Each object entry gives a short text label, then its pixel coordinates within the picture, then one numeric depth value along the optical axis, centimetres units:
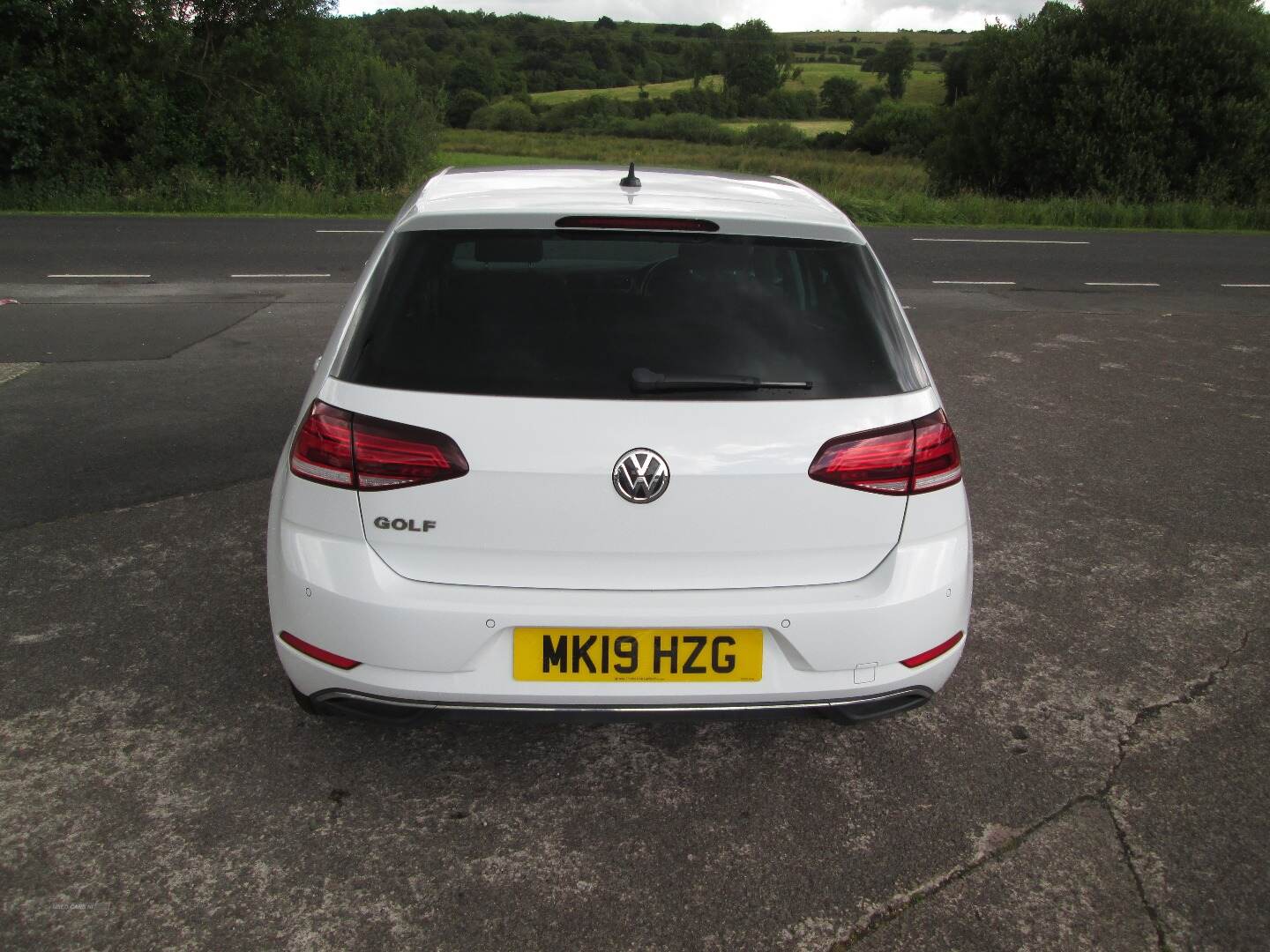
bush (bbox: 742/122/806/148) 7312
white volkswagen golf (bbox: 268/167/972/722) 268
